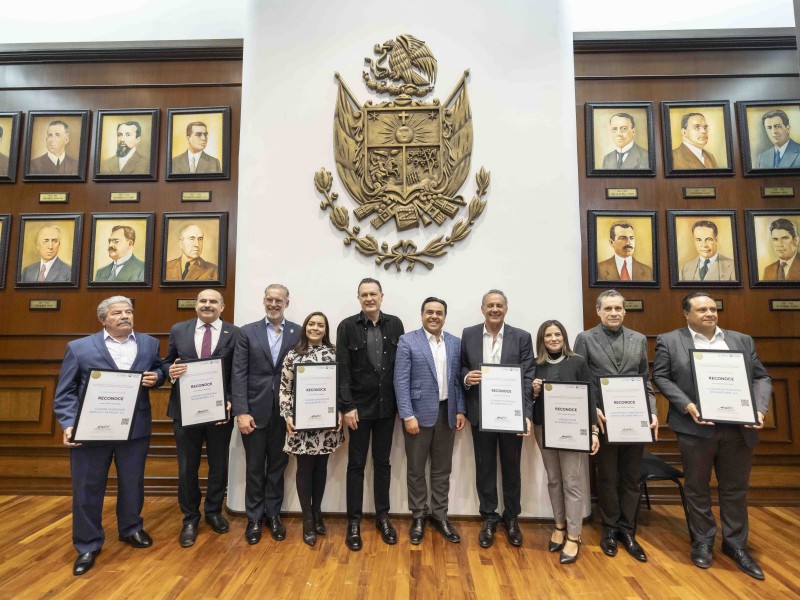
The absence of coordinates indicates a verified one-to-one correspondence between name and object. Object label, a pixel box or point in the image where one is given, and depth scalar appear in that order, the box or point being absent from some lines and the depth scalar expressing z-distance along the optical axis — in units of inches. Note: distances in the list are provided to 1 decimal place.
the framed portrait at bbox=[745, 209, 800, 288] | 161.9
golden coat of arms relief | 143.5
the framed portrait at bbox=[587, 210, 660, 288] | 163.6
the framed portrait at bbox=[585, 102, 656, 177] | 168.7
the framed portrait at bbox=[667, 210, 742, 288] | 162.6
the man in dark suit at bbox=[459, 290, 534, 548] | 120.5
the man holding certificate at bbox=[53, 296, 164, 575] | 106.8
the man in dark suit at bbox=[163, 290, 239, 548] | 121.4
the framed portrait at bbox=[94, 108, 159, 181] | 175.3
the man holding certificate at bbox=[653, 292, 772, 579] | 107.8
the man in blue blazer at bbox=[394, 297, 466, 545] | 121.0
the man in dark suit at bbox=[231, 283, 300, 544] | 121.5
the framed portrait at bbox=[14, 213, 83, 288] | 171.9
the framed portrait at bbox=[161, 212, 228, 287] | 169.8
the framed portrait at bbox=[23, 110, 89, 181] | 176.7
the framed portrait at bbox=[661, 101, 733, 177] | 167.6
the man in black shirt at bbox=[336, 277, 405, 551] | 120.6
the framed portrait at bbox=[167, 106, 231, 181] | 173.9
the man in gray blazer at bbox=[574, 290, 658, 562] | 116.1
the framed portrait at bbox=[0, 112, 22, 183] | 177.5
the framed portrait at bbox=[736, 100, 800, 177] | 166.4
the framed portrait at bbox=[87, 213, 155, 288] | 170.9
